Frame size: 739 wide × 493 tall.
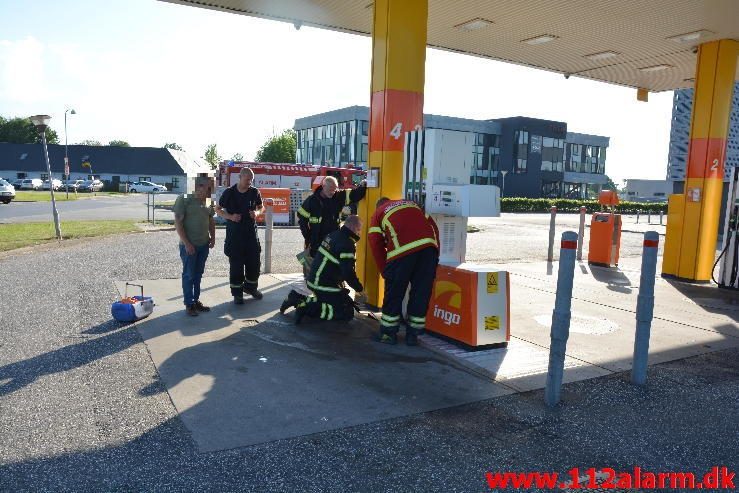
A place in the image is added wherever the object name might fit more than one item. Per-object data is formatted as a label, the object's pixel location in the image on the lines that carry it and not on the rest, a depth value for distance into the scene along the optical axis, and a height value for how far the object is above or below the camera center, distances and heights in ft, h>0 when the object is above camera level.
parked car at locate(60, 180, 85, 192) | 185.73 -7.30
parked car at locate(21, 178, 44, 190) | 183.54 -7.01
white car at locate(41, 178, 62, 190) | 182.86 -7.13
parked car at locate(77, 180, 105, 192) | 192.85 -7.31
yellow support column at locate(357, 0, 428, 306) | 23.50 +3.96
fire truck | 73.36 -1.29
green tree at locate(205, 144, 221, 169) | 313.53 +8.65
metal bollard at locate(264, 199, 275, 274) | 34.68 -4.44
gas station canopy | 29.35 +9.02
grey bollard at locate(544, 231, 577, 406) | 14.32 -3.65
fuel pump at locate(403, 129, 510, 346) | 19.34 -2.27
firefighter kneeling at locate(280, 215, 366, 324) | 20.92 -4.04
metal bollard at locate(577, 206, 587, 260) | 46.44 -4.45
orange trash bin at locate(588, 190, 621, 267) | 42.98 -4.36
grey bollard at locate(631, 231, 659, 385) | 16.21 -3.78
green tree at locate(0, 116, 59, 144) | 317.83 +18.36
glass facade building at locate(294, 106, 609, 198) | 205.67 +10.78
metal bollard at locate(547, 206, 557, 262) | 44.92 -5.16
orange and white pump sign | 19.17 -4.55
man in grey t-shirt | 21.94 -2.57
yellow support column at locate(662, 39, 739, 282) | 35.53 +1.24
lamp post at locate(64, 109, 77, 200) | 136.98 +13.99
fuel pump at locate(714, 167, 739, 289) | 32.01 -3.48
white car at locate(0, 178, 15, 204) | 104.27 -5.66
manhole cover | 23.17 -6.32
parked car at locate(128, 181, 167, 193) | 208.23 -7.68
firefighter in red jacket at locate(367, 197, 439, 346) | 19.13 -2.99
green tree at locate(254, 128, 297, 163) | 259.39 +10.16
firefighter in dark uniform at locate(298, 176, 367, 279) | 24.07 -1.71
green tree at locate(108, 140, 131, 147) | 409.28 +17.44
